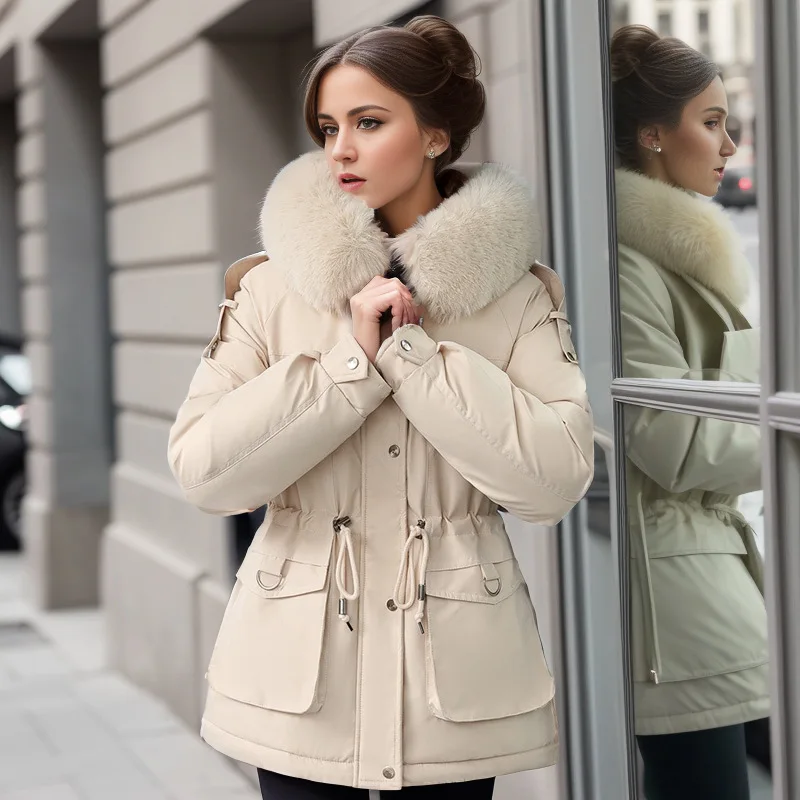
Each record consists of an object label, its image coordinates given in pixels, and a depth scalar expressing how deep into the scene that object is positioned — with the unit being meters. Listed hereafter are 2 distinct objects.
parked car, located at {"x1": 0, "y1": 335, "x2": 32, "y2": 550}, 10.57
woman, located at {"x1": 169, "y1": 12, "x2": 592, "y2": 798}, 2.74
